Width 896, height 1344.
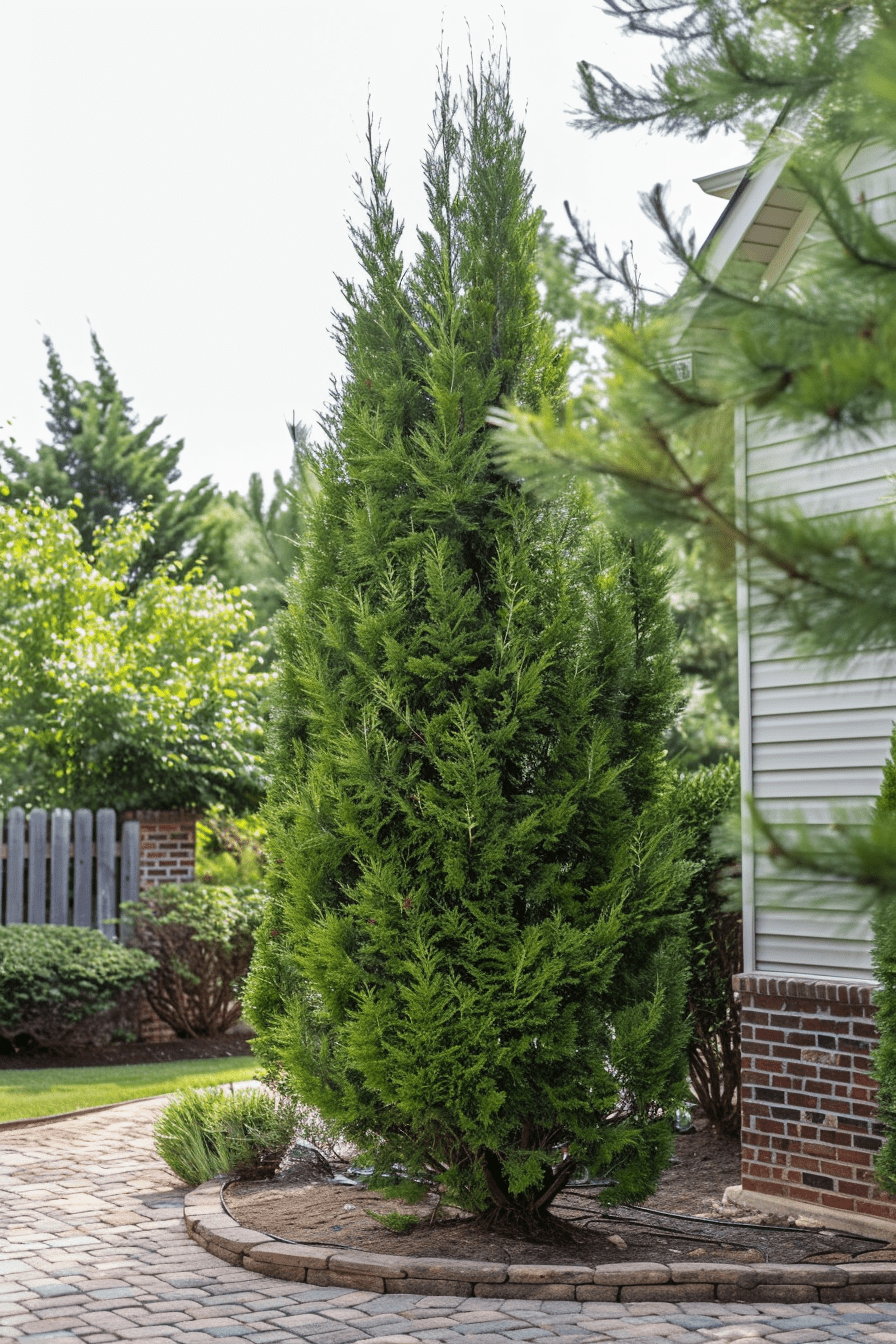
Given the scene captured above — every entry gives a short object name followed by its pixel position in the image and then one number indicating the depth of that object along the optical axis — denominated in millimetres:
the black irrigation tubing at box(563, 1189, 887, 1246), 5286
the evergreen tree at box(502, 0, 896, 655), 2178
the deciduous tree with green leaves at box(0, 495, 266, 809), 13258
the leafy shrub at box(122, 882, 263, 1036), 11742
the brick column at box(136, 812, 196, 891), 12352
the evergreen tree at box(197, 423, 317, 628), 25312
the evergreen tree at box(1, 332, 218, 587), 27641
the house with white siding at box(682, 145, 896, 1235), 5527
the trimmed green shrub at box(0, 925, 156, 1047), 10523
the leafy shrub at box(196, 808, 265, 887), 13741
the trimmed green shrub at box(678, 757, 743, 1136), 6973
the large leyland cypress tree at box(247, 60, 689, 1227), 4848
